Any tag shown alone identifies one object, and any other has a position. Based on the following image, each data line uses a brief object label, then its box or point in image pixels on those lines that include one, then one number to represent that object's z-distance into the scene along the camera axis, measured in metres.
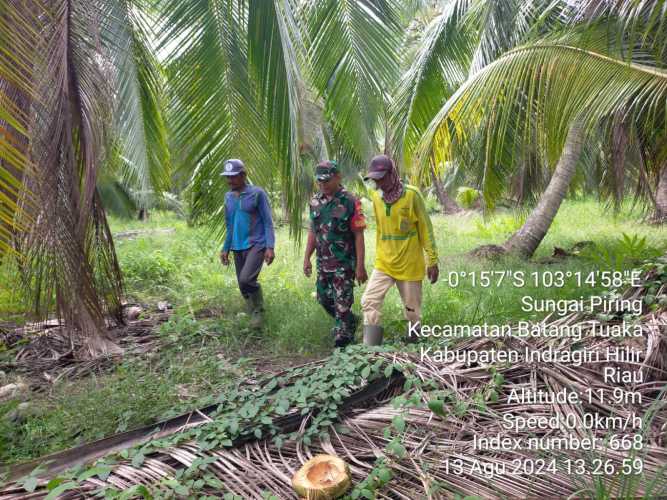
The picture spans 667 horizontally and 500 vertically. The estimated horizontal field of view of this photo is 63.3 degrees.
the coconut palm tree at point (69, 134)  3.35
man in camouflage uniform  4.30
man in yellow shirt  4.03
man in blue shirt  5.05
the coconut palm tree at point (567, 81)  3.90
